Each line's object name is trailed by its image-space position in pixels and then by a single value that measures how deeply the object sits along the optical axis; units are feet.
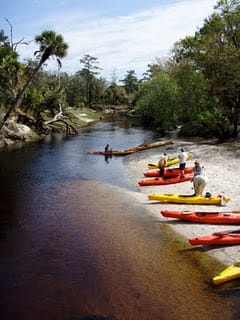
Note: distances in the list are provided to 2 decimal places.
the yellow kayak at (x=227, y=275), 41.29
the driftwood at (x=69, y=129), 185.37
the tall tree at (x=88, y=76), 357.41
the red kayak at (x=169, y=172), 86.81
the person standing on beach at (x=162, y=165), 87.35
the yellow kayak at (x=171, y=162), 98.32
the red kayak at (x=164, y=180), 82.74
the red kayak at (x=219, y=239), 49.77
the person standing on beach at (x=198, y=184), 67.00
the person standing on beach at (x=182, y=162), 85.51
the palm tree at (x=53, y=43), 120.86
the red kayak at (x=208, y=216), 56.29
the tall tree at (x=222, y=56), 123.65
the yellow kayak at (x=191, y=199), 64.96
